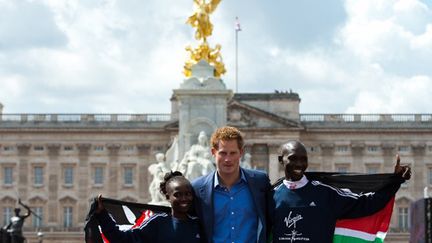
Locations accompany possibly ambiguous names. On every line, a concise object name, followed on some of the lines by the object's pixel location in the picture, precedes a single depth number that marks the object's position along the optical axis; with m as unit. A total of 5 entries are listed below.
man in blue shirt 8.84
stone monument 34.62
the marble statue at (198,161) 31.42
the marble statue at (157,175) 32.56
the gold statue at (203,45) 35.31
